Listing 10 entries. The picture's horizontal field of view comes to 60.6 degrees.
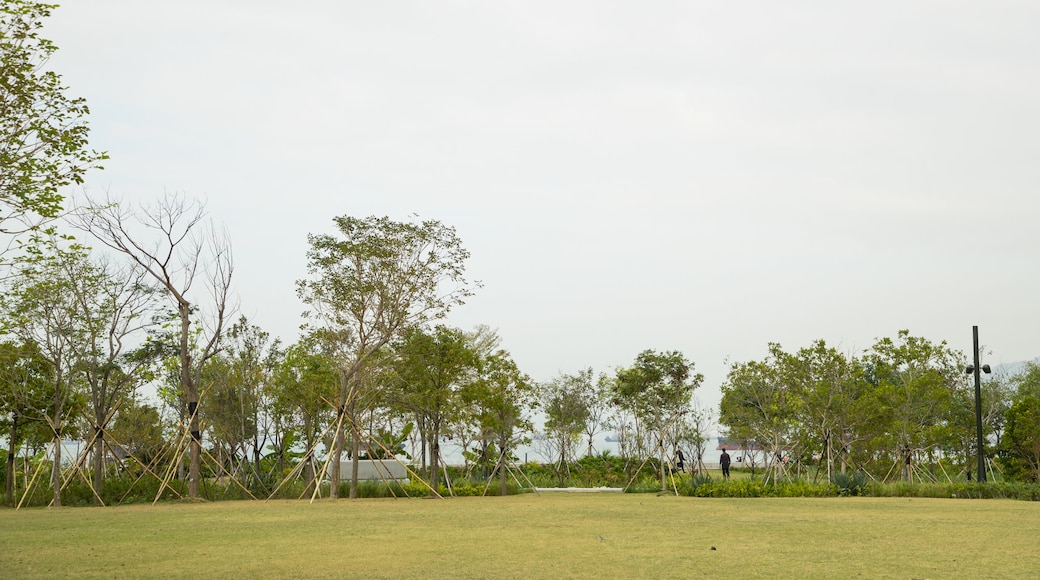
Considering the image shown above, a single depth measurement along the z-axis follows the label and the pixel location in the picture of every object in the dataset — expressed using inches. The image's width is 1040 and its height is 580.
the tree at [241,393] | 1002.7
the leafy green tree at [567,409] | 1226.6
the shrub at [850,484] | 791.7
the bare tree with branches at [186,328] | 810.8
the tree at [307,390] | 889.5
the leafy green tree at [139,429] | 1103.0
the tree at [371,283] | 839.1
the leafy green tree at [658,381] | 1016.2
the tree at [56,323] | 788.6
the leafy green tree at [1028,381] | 1204.5
